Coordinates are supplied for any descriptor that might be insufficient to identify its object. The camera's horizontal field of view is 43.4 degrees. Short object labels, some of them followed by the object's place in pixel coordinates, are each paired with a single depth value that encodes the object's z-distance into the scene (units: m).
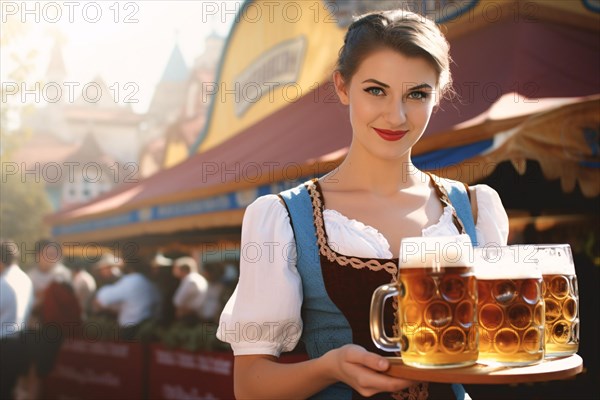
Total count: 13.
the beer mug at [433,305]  1.10
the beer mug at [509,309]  1.13
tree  24.39
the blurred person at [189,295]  5.97
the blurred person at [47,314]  5.99
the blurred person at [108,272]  8.86
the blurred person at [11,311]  4.77
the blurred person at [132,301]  6.59
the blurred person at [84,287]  8.90
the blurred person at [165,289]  6.36
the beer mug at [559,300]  1.27
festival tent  3.24
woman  1.33
